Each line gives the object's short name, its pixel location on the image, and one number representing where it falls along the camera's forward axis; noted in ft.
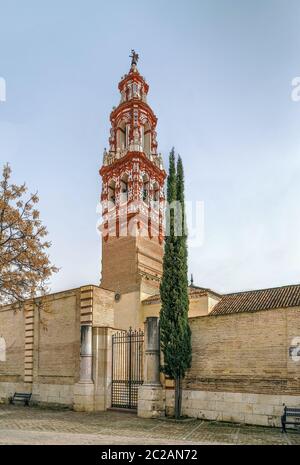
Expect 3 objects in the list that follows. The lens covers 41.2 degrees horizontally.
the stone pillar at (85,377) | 56.59
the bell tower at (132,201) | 98.73
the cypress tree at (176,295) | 49.80
